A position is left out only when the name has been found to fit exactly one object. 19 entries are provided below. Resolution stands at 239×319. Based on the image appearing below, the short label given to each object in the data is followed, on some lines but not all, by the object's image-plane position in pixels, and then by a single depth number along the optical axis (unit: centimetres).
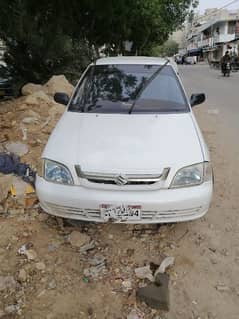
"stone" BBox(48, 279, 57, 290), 196
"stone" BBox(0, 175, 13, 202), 275
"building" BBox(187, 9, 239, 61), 4198
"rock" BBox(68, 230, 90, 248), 233
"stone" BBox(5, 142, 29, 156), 363
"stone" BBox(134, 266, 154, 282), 204
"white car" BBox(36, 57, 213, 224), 208
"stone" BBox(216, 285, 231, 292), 196
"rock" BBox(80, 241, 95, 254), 228
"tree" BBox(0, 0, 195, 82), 680
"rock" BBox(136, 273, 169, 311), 181
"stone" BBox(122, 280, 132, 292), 196
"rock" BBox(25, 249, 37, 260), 218
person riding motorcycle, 1578
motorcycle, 1573
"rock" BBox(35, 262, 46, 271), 210
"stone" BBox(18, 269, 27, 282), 199
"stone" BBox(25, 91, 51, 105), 514
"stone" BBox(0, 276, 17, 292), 194
